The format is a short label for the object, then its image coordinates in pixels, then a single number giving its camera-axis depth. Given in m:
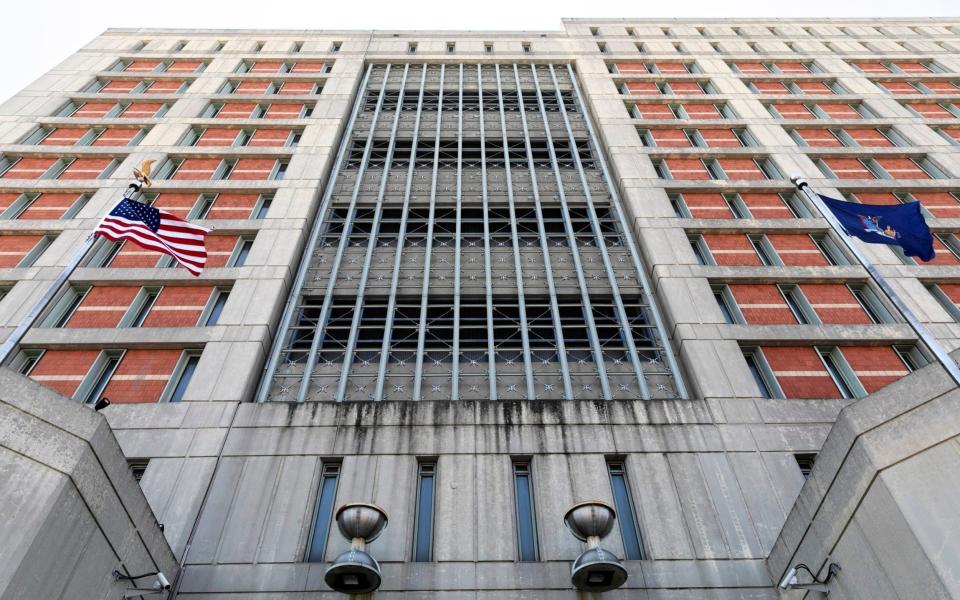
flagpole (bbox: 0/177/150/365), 12.05
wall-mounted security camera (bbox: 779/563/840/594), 12.07
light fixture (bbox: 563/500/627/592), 12.54
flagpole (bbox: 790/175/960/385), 11.23
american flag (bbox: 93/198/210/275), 15.84
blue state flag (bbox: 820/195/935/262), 15.16
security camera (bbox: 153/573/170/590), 12.66
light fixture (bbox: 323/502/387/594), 12.47
